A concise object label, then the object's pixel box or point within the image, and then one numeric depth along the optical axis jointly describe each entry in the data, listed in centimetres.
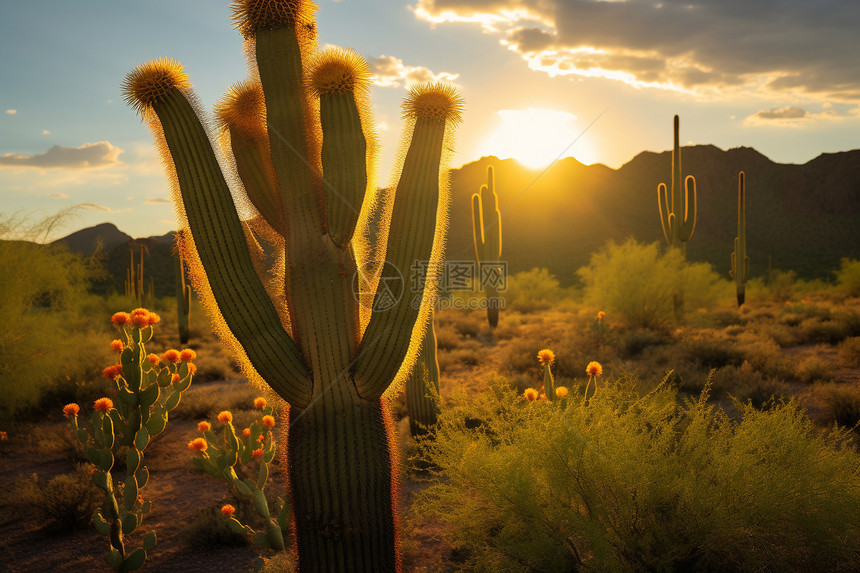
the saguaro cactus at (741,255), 2255
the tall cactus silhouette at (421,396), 707
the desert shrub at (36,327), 847
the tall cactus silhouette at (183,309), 1861
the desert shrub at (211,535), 509
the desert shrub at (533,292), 2688
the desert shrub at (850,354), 1097
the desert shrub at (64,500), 553
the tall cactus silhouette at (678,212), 1675
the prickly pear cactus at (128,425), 406
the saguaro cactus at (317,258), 326
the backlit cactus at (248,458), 430
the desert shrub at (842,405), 723
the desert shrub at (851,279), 2638
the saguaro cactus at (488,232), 1839
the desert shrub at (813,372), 978
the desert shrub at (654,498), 315
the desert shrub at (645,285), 1644
